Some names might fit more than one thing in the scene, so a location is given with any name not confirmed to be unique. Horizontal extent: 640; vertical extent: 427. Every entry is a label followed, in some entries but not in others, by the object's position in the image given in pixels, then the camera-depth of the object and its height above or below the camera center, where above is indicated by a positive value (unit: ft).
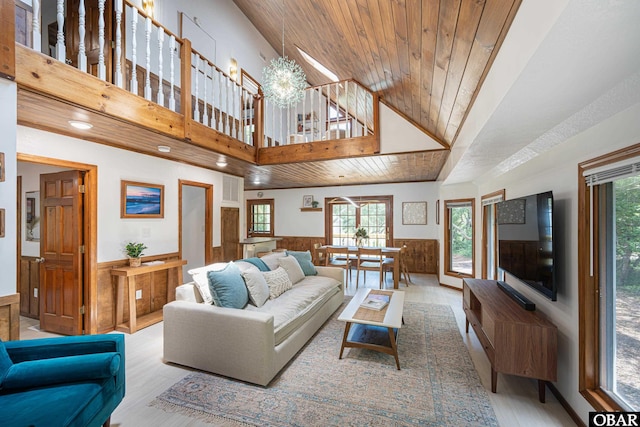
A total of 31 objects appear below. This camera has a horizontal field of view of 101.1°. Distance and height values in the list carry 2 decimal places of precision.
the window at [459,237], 16.26 -1.36
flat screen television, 6.86 -0.76
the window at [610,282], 5.06 -1.37
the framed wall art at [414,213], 21.81 +0.28
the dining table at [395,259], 16.96 -2.80
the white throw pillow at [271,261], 12.07 -2.08
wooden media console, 6.37 -3.20
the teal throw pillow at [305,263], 13.73 -2.45
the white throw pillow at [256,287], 8.95 -2.48
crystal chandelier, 10.91 +5.67
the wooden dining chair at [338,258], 18.01 -3.06
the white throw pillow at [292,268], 12.05 -2.42
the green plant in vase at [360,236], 19.17 -1.43
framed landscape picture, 11.08 +0.72
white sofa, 7.02 -3.45
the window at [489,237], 12.92 -1.09
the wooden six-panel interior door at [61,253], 9.97 -1.44
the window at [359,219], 22.97 -0.24
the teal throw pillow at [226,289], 8.05 -2.29
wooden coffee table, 8.07 -3.27
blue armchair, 4.03 -2.93
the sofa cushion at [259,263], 11.11 -2.01
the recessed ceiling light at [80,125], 8.16 +2.91
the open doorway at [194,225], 17.42 -0.61
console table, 10.44 -3.14
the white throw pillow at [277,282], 10.10 -2.62
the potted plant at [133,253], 10.84 -1.53
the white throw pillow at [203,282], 8.60 -2.19
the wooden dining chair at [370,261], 16.88 -3.01
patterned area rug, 6.01 -4.59
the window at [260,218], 26.58 -0.18
